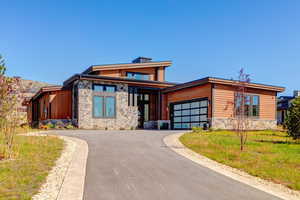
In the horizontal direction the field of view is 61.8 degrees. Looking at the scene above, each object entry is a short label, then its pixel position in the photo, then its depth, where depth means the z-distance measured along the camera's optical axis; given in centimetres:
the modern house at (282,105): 4281
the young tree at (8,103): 885
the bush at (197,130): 1911
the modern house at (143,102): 2184
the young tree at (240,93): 1215
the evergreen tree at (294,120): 1389
